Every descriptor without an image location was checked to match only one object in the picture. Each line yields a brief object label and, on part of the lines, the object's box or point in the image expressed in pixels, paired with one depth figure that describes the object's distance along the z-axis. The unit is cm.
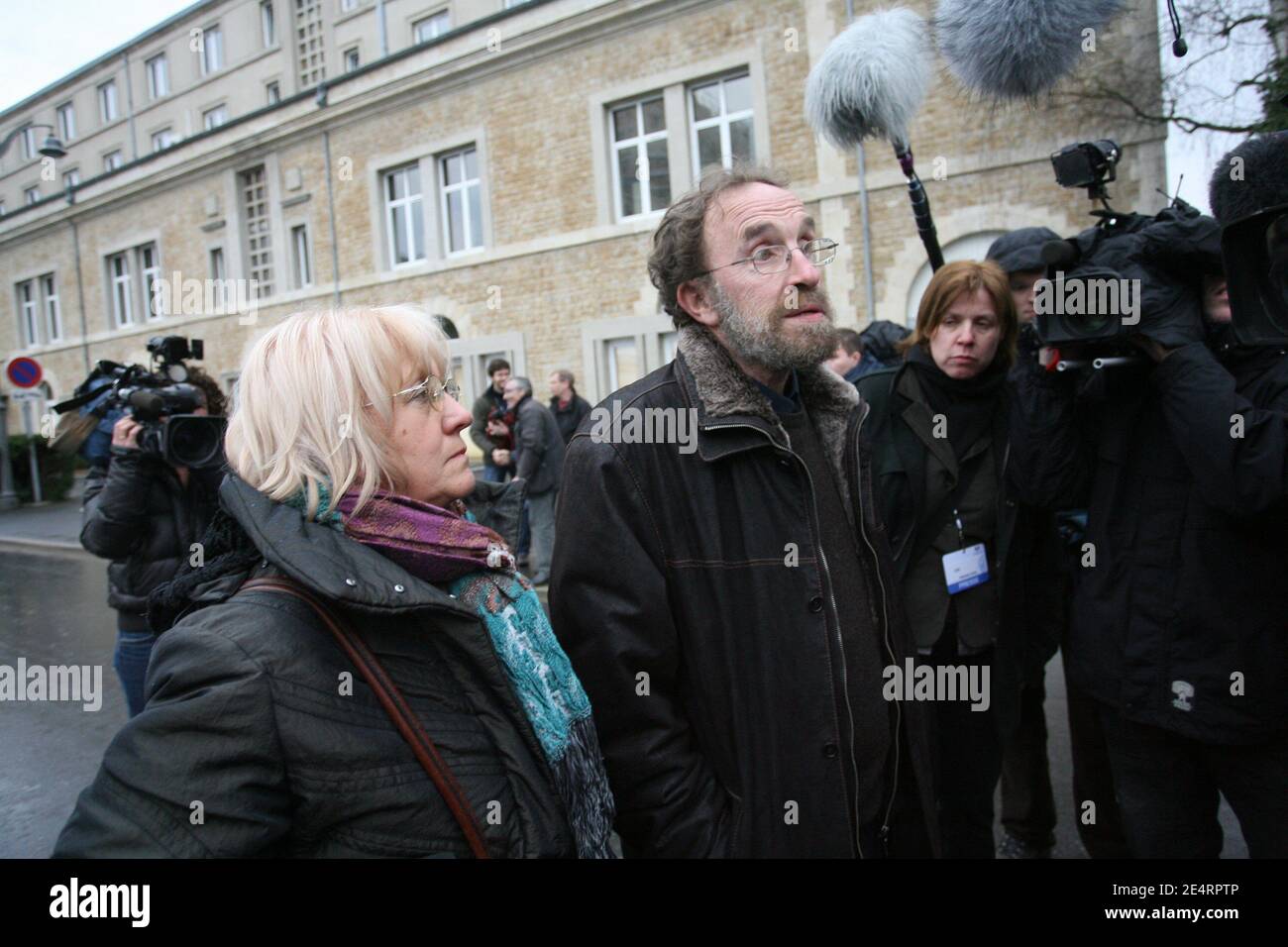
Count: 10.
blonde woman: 110
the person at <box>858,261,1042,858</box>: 249
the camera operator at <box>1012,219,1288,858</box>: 186
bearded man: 168
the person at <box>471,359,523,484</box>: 859
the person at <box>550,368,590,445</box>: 923
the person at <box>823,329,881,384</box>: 447
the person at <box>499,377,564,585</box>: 811
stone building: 1111
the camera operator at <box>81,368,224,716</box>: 313
